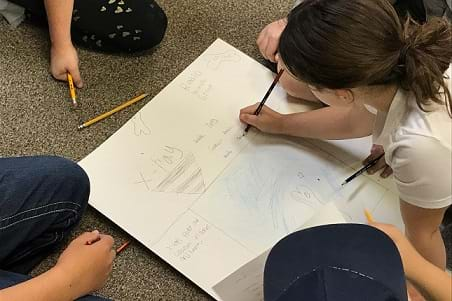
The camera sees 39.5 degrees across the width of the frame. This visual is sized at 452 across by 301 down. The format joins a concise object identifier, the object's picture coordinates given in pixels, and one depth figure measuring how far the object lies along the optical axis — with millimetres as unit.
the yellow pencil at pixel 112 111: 1060
